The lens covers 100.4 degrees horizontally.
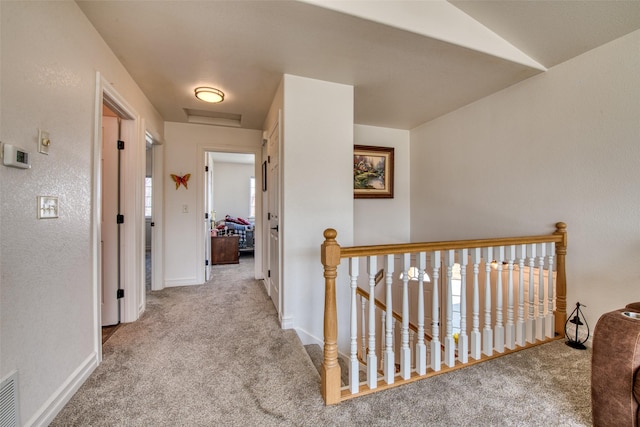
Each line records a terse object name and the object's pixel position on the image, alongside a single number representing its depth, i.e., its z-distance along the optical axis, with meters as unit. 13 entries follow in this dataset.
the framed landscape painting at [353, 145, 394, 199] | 3.90
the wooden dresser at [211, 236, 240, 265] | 5.23
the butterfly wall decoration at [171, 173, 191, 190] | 3.69
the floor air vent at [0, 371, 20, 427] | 1.09
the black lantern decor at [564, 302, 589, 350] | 2.05
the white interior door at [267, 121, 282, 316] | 2.71
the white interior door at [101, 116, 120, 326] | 2.51
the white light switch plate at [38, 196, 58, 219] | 1.34
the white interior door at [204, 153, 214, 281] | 3.92
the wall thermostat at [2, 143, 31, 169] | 1.13
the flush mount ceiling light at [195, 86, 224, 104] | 2.70
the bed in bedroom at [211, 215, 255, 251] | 6.10
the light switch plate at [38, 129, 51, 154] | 1.33
